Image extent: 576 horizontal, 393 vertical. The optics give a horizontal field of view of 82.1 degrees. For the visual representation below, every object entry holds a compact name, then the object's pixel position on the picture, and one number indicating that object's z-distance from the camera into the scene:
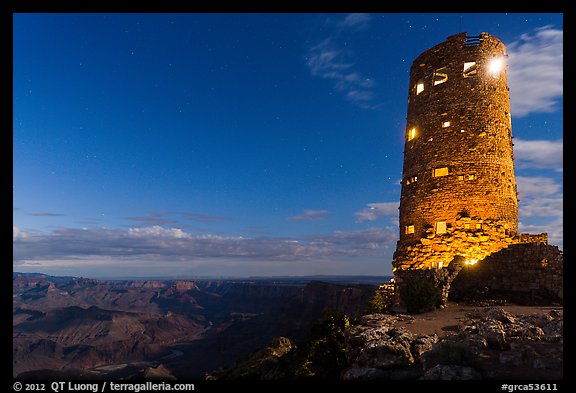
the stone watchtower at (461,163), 23.14
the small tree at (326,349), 12.99
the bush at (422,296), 17.95
